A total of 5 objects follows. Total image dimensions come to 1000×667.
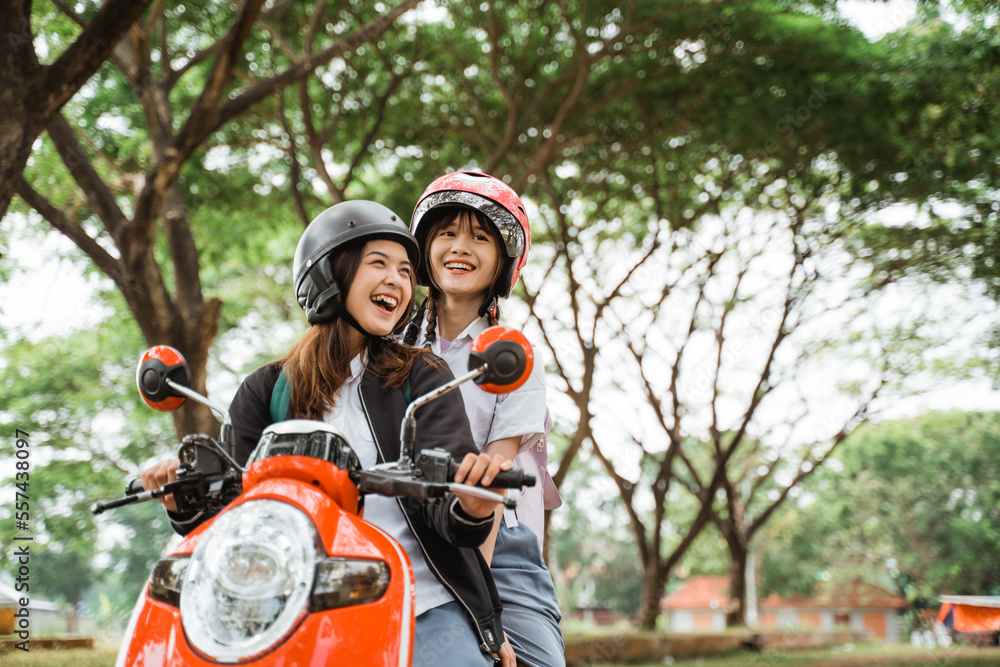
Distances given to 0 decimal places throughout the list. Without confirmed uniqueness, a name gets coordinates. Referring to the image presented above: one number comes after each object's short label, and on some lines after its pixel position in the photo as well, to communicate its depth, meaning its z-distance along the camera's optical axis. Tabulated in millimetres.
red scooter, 1243
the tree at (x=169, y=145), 6133
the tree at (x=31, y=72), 4262
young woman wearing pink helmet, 2404
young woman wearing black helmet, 1815
